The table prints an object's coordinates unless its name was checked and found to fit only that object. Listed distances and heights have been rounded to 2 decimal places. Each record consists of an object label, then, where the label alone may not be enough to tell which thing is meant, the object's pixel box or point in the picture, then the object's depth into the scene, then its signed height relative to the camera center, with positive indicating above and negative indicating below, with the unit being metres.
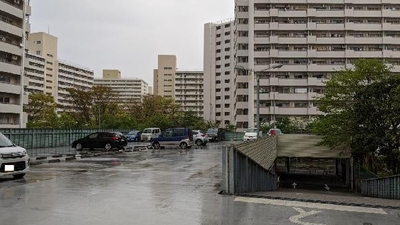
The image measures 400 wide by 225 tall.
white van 47.75 -1.78
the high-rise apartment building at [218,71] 115.44 +14.80
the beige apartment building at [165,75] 159.12 +17.95
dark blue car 49.50 -2.22
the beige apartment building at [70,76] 138.88 +15.78
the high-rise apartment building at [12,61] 48.91 +7.43
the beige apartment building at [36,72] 120.38 +14.42
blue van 34.00 -1.75
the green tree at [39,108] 71.94 +1.82
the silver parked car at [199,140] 40.38 -2.16
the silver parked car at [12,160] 12.32 -1.38
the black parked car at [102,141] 30.38 -1.81
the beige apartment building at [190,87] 143.88 +11.84
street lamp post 26.38 +3.56
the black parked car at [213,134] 51.58 -2.07
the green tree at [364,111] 17.83 +0.49
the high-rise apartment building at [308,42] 69.25 +13.99
